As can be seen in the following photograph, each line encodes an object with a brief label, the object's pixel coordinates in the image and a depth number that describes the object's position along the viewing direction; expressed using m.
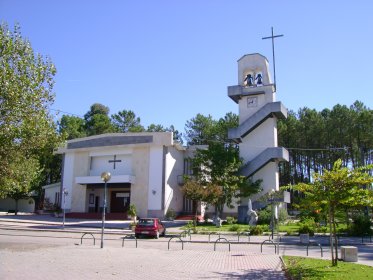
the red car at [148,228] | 25.50
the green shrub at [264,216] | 34.28
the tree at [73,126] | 64.38
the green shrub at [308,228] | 26.47
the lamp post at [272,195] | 24.95
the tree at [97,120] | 68.25
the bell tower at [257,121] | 39.94
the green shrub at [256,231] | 27.45
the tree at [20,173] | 18.17
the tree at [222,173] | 36.69
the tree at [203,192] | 33.69
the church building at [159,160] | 40.56
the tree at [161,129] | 69.31
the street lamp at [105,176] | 19.51
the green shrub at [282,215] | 36.09
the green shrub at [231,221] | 37.69
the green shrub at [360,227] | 26.59
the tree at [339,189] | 12.62
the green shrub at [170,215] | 40.58
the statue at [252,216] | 33.84
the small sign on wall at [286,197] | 39.95
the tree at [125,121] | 71.88
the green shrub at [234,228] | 30.58
